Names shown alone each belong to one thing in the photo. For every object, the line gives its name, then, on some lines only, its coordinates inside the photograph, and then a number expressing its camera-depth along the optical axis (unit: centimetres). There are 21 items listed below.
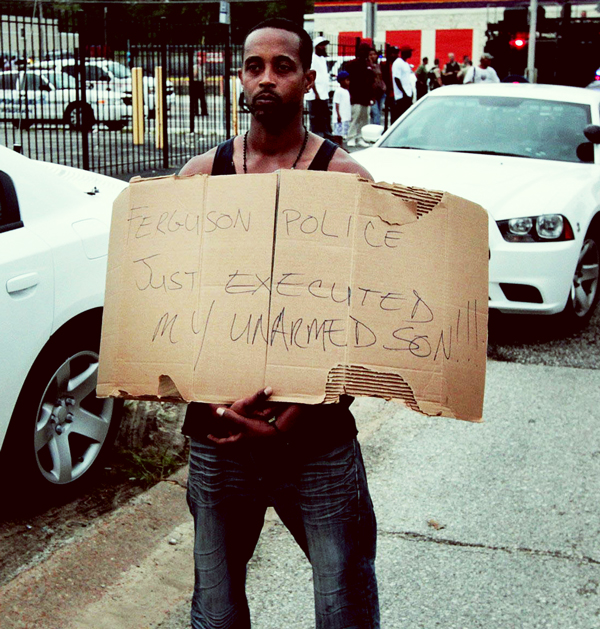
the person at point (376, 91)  2059
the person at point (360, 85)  1902
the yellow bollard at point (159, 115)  1523
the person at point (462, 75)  2847
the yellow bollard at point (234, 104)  1713
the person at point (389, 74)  2392
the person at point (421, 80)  3098
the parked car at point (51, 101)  1211
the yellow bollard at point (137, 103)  1620
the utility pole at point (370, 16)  2873
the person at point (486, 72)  2597
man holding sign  226
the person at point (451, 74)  3059
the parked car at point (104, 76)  1265
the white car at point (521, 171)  670
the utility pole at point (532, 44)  2814
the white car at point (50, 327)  379
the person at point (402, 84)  2178
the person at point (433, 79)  3238
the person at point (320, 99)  1664
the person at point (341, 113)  1678
